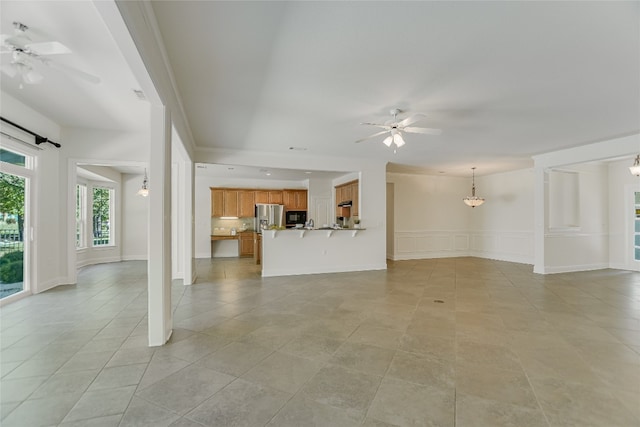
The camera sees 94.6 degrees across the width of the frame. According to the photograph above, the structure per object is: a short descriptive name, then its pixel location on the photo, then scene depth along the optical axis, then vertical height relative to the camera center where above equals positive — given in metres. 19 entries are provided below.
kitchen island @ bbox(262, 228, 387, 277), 6.47 -0.82
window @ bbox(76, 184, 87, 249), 7.67 -0.04
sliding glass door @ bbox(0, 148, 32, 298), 4.30 -0.07
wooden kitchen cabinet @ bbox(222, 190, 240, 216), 9.55 +0.40
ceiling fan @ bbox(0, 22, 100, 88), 2.31 +1.33
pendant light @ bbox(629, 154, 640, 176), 5.48 +0.88
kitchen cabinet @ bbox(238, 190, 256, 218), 9.67 +0.41
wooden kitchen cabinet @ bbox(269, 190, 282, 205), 9.90 +0.64
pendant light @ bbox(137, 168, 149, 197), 8.11 +0.75
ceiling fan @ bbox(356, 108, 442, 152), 3.82 +1.13
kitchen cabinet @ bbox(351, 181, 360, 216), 7.95 +0.47
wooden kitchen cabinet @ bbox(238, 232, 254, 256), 9.52 -0.90
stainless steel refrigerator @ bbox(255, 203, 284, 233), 9.70 +0.05
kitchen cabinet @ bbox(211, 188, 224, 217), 9.44 +0.43
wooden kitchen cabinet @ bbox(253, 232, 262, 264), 8.41 -0.91
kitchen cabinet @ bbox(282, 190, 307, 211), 10.05 +0.54
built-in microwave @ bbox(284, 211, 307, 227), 10.01 -0.05
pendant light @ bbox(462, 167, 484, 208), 8.55 +0.44
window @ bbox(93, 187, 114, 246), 8.22 -0.01
